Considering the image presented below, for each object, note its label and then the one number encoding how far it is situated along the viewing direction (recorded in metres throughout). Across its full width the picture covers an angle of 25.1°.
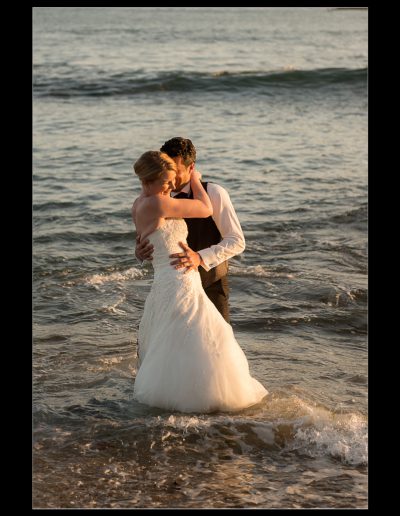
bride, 5.88
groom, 5.90
